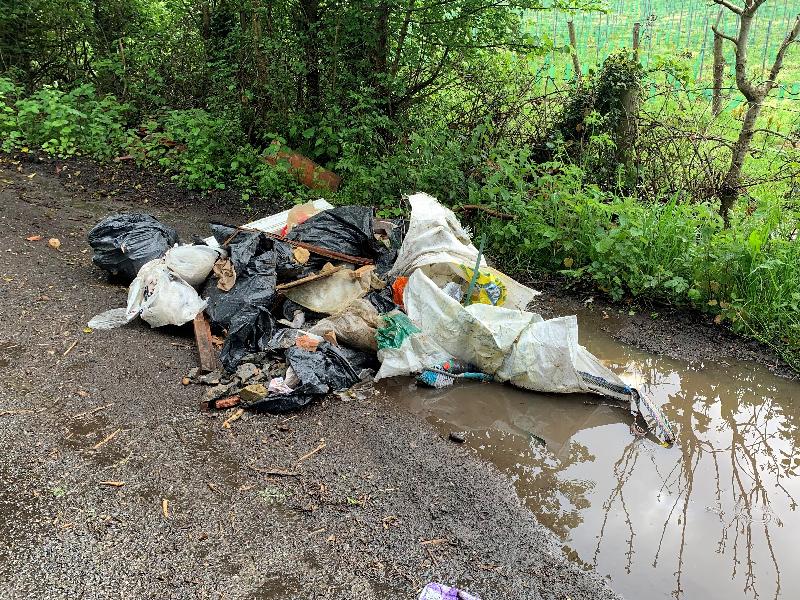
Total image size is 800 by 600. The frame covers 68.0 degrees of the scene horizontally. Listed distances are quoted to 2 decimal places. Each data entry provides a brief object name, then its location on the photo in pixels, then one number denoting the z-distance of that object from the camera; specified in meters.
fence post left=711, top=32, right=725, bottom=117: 6.98
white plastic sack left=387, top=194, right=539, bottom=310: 4.46
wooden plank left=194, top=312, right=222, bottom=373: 3.94
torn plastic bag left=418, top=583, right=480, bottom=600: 2.42
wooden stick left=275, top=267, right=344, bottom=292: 4.40
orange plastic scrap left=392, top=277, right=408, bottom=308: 4.48
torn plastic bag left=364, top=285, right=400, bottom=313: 4.46
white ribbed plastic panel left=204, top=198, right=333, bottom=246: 5.26
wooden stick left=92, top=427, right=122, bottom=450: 3.16
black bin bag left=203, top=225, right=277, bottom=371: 4.01
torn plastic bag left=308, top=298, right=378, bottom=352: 4.08
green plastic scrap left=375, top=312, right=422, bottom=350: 4.02
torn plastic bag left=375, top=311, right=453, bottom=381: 4.01
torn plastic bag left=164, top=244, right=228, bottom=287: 4.43
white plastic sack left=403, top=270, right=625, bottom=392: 3.85
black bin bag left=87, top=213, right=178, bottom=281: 4.73
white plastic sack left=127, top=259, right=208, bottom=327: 4.25
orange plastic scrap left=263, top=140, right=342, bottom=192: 7.04
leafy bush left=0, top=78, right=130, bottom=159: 7.41
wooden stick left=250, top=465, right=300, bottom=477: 3.08
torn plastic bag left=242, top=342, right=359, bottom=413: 3.58
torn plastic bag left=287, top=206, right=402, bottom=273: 4.88
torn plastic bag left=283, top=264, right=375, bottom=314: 4.49
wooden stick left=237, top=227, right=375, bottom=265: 4.72
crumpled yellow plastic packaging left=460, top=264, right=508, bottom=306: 4.43
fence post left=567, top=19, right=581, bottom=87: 6.59
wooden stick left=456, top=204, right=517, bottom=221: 5.82
